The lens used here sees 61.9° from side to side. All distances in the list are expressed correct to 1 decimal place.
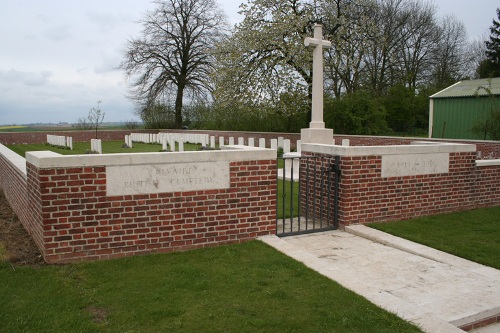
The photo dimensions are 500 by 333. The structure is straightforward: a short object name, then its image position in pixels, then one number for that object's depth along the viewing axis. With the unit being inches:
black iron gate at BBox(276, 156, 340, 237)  241.9
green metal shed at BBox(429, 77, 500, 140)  711.7
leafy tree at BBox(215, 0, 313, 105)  759.1
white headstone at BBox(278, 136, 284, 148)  765.3
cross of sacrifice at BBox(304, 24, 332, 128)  384.2
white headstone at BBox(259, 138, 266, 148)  722.2
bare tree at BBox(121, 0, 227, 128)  1293.1
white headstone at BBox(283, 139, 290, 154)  638.5
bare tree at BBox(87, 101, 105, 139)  1199.6
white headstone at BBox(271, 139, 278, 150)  645.1
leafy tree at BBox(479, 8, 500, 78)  1173.1
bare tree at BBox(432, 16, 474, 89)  1205.1
